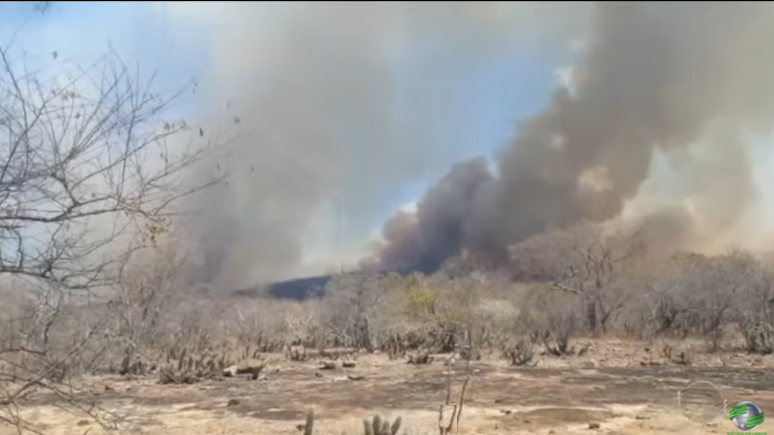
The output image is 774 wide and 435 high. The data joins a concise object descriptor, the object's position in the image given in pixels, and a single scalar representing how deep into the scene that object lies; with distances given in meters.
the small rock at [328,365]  14.42
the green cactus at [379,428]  6.02
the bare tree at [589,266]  23.71
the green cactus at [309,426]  5.58
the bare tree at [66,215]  5.08
